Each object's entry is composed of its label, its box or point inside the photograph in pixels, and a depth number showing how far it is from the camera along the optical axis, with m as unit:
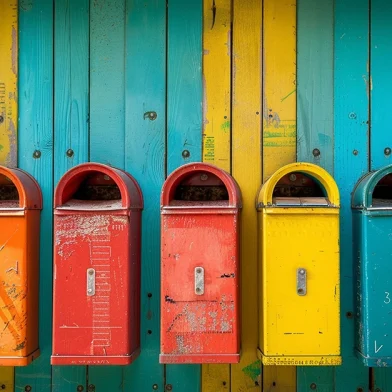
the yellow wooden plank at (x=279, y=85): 2.59
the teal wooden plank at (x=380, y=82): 2.58
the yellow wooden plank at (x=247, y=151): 2.55
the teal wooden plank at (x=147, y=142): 2.57
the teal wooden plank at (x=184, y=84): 2.60
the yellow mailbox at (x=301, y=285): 2.14
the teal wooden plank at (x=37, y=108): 2.60
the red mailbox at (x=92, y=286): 2.16
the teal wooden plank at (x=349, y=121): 2.55
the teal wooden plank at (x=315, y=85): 2.59
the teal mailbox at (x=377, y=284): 2.17
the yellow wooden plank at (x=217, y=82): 2.59
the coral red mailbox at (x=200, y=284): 2.13
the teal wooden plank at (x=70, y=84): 2.63
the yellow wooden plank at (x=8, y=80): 2.63
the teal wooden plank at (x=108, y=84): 2.63
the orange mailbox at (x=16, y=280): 2.21
